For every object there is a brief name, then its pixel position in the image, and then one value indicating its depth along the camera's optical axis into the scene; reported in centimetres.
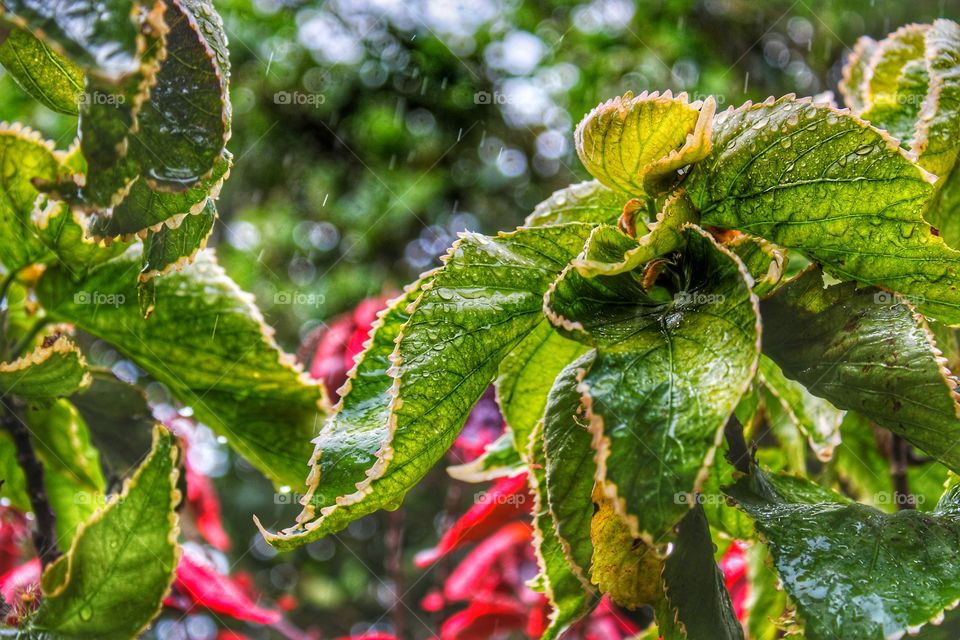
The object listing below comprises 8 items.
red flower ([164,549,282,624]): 71
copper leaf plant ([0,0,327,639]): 36
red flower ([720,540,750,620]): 76
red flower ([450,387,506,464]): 110
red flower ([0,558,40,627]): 53
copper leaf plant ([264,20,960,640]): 37
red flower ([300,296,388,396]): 112
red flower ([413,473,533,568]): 72
